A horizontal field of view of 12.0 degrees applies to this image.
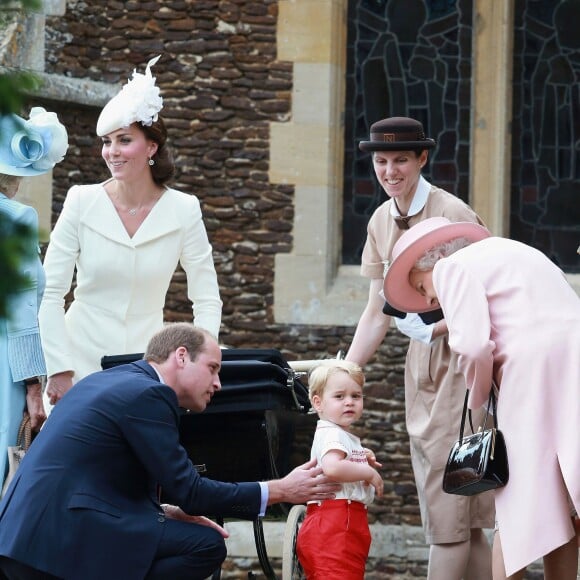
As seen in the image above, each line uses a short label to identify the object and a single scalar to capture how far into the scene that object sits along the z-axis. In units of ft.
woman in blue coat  33.06
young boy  32.82
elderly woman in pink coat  28.23
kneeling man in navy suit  28.74
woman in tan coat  35.81
